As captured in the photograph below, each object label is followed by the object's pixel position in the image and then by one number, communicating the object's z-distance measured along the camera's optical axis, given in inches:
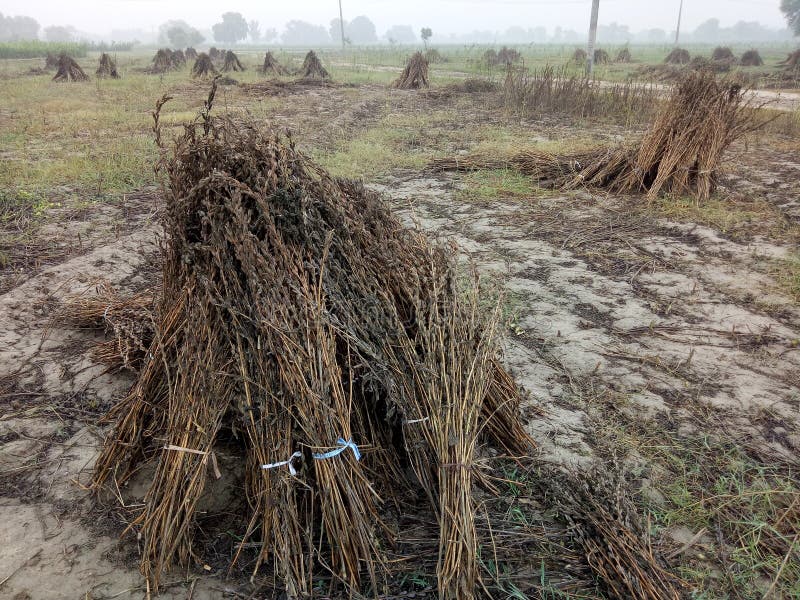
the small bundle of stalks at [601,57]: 1217.9
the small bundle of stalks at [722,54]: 1013.2
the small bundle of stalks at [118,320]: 123.6
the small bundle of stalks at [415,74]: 719.1
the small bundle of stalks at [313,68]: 781.3
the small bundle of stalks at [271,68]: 854.3
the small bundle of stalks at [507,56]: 1071.2
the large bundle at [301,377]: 78.2
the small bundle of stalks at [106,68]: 788.0
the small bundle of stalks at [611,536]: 75.3
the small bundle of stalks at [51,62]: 922.7
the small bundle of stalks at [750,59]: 990.4
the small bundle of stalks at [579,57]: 1136.2
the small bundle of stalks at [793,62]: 797.9
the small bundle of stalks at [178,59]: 971.3
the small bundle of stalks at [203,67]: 791.7
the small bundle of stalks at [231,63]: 848.6
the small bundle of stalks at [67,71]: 737.6
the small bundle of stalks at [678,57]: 1088.2
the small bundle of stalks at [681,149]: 253.4
